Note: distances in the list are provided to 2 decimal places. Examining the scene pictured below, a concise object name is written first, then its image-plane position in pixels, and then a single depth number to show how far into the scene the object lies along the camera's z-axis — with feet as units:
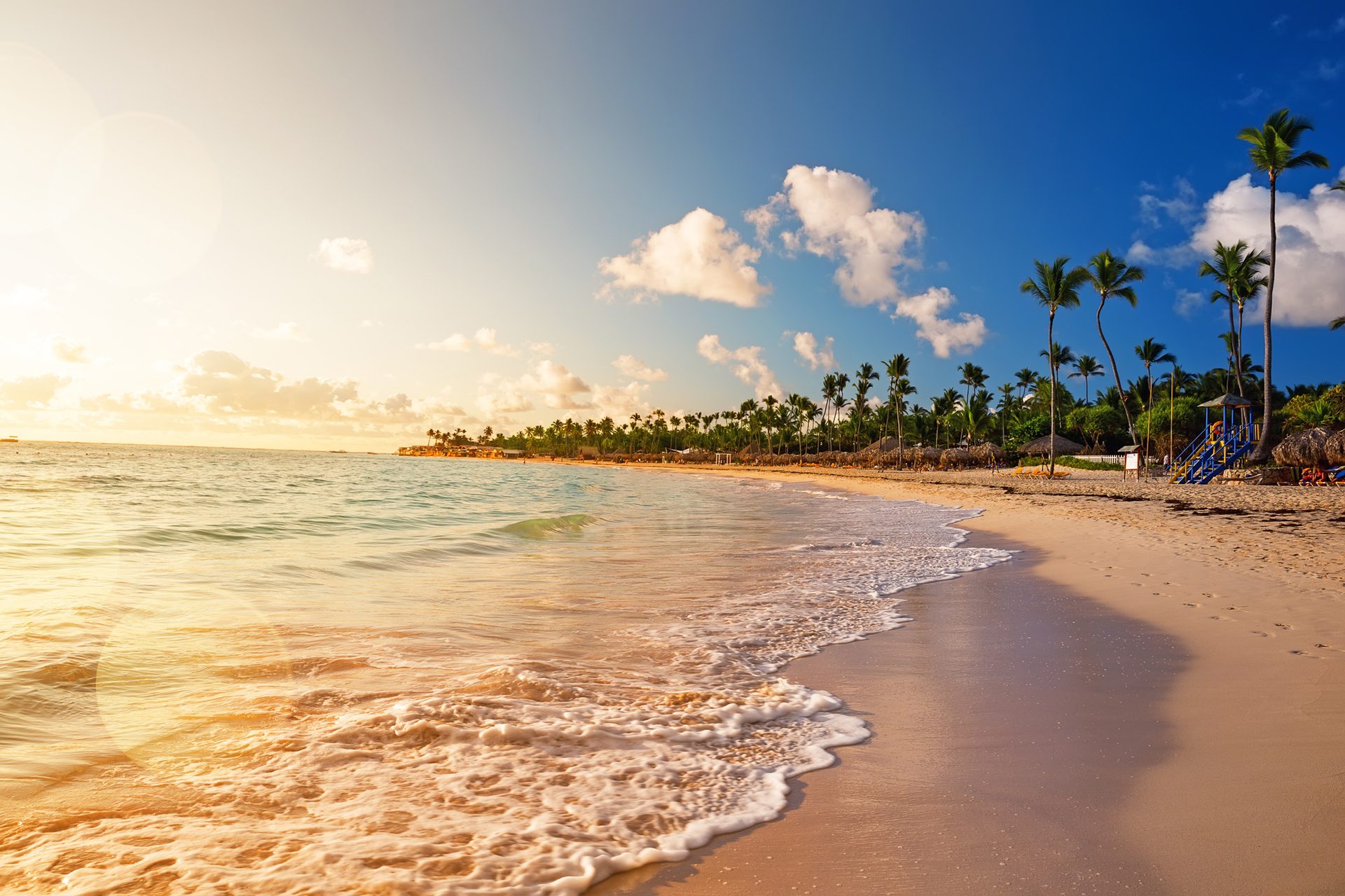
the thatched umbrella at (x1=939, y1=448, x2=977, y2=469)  202.90
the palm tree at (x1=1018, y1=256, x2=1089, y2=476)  132.87
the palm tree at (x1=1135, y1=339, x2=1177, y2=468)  184.96
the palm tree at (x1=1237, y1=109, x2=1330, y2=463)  92.02
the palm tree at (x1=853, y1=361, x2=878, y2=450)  293.64
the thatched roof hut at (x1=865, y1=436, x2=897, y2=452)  262.26
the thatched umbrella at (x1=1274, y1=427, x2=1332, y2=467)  77.61
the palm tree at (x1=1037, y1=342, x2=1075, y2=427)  262.88
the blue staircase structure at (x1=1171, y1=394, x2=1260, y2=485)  88.94
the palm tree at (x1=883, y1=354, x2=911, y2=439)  246.27
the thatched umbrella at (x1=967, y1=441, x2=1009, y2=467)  189.57
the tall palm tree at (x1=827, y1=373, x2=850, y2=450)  332.60
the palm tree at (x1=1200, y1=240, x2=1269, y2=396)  134.31
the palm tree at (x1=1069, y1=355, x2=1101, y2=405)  275.39
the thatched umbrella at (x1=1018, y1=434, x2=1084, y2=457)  174.21
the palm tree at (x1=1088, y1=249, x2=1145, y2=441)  136.87
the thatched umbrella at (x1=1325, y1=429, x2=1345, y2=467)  75.15
